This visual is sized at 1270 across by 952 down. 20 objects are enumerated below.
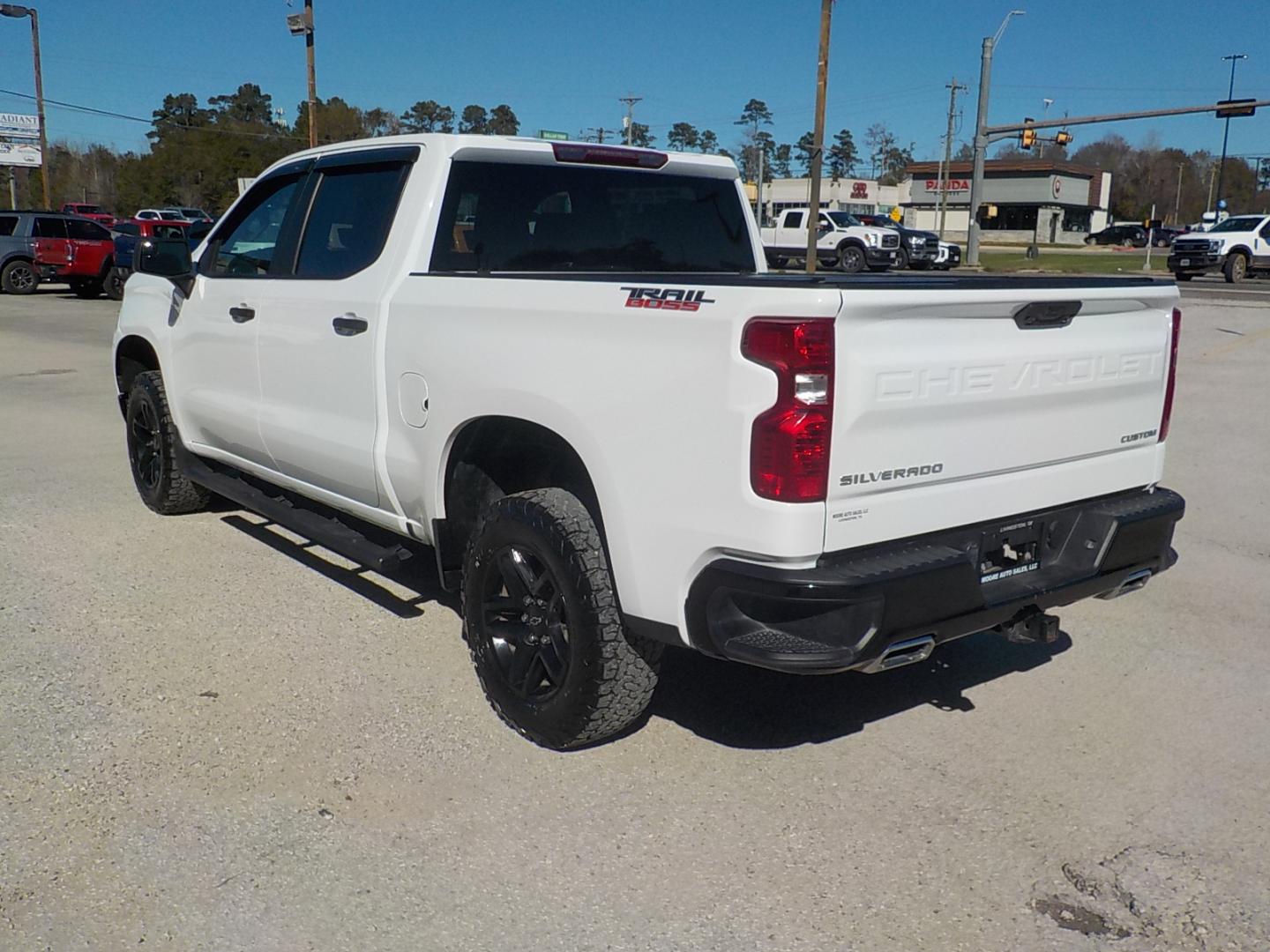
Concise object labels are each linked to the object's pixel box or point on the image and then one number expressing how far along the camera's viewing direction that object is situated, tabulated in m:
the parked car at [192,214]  56.39
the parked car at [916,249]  36.47
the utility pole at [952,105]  88.35
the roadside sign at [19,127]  52.34
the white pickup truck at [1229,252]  34.41
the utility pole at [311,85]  34.31
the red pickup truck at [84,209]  55.16
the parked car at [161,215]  54.85
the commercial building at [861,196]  117.31
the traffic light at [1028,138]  39.91
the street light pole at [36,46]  45.53
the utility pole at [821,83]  29.81
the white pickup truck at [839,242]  35.53
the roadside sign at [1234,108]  34.22
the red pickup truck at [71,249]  25.27
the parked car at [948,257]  38.78
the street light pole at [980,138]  39.78
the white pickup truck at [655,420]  3.09
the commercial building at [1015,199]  101.50
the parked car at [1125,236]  80.19
